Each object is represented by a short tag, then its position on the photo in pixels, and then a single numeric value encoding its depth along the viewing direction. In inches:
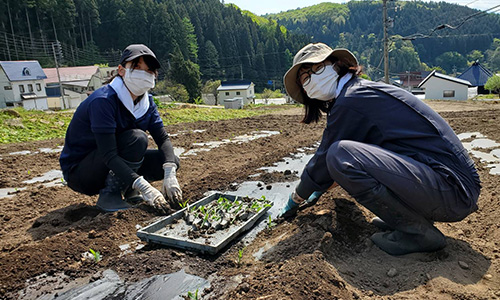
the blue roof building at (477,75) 1483.8
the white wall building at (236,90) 1911.9
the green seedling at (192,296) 67.4
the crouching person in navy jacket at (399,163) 70.8
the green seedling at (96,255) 85.2
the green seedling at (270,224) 99.6
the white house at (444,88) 1095.6
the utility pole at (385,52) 726.5
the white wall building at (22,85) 1457.9
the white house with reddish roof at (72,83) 1574.8
